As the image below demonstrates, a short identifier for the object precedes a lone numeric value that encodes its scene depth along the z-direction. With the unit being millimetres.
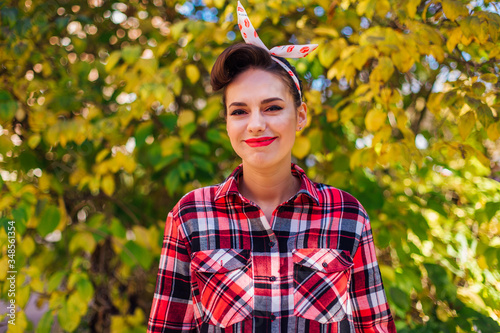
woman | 1037
